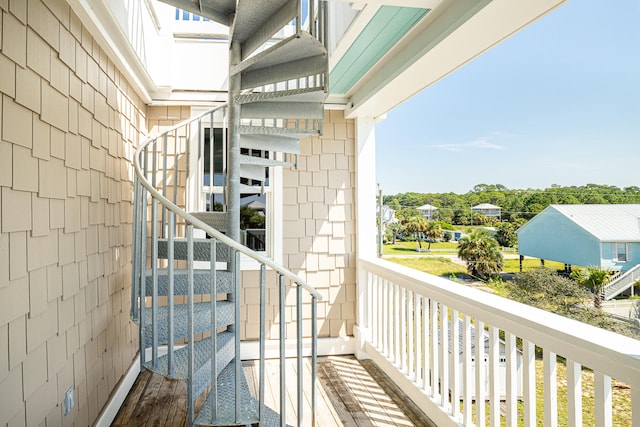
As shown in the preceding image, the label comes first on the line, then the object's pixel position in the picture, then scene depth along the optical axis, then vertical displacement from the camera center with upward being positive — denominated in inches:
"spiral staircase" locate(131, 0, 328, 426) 97.7 -3.6
